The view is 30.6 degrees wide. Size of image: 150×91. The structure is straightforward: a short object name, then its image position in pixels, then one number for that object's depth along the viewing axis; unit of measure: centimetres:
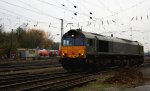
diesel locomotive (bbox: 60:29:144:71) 2334
